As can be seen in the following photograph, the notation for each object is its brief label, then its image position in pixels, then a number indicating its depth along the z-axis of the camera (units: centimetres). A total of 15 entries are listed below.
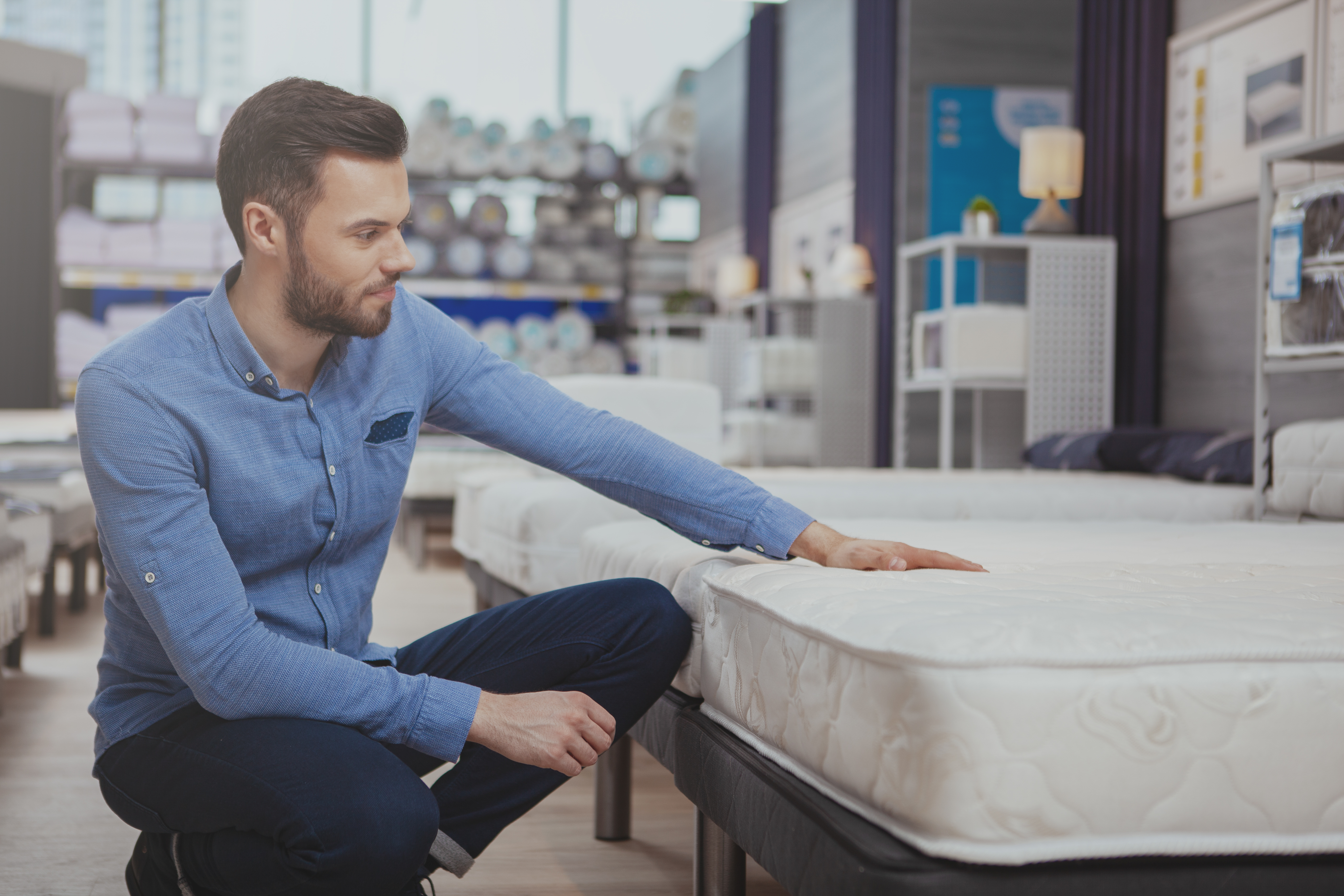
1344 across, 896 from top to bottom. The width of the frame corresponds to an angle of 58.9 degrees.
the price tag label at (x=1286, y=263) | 233
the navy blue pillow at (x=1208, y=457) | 285
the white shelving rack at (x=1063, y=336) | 416
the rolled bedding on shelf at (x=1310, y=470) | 217
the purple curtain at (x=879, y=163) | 560
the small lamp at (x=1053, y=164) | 412
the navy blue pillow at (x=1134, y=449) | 325
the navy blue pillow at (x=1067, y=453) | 349
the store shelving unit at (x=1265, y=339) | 242
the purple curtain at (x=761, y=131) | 734
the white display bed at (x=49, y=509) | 260
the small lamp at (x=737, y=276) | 711
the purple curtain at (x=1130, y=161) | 406
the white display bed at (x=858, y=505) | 215
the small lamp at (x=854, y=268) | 568
